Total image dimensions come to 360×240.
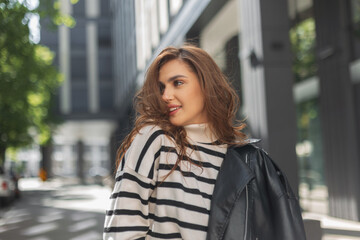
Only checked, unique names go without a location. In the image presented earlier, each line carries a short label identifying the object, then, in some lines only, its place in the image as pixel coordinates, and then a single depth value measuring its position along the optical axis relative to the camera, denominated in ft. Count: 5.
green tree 32.04
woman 5.89
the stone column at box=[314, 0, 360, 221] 30.53
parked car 53.36
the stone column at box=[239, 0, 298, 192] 22.31
